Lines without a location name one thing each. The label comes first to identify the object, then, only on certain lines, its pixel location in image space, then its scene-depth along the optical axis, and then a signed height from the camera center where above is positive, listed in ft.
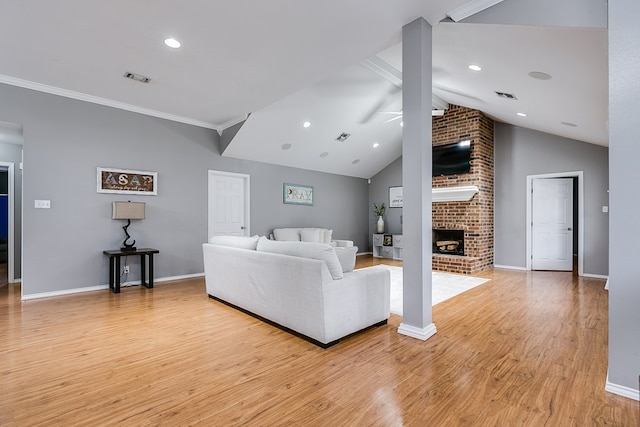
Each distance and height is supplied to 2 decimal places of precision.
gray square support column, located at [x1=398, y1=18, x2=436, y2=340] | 9.49 +0.98
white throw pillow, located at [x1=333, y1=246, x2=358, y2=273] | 9.89 -1.32
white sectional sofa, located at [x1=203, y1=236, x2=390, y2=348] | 8.84 -2.30
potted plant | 29.73 +0.09
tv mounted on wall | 21.70 +3.99
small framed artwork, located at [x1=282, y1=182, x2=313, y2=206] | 24.65 +1.64
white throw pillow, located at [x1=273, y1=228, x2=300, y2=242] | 23.10 -1.41
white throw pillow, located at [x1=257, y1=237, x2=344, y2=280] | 9.11 -1.13
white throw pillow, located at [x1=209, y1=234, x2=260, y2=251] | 12.10 -1.11
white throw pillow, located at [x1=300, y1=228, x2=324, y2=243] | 24.18 -1.54
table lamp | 15.48 +0.10
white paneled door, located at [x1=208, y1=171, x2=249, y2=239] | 20.38 +0.69
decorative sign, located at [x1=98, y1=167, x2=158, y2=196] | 16.14 +1.72
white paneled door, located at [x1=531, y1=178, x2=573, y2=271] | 20.58 -0.57
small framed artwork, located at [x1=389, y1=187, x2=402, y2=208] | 29.60 +1.69
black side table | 15.26 -2.57
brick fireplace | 21.26 +1.32
